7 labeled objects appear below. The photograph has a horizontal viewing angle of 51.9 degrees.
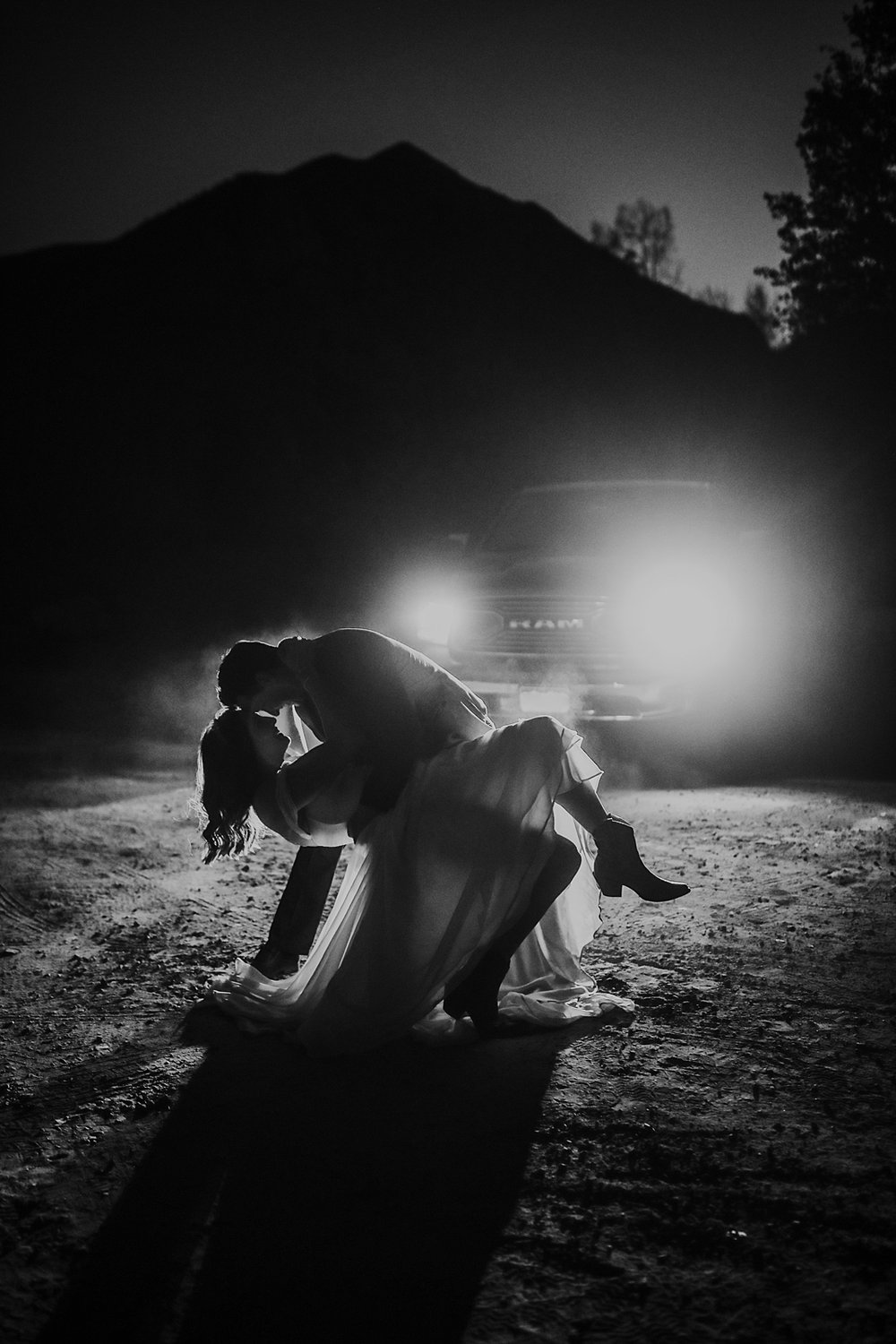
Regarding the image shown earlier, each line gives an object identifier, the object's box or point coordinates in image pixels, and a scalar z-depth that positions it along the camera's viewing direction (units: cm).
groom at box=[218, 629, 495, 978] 302
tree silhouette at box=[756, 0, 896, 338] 1855
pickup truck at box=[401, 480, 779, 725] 693
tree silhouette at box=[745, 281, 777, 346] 5375
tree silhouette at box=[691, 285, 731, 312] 5597
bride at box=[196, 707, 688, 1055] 292
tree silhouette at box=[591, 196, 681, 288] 5909
